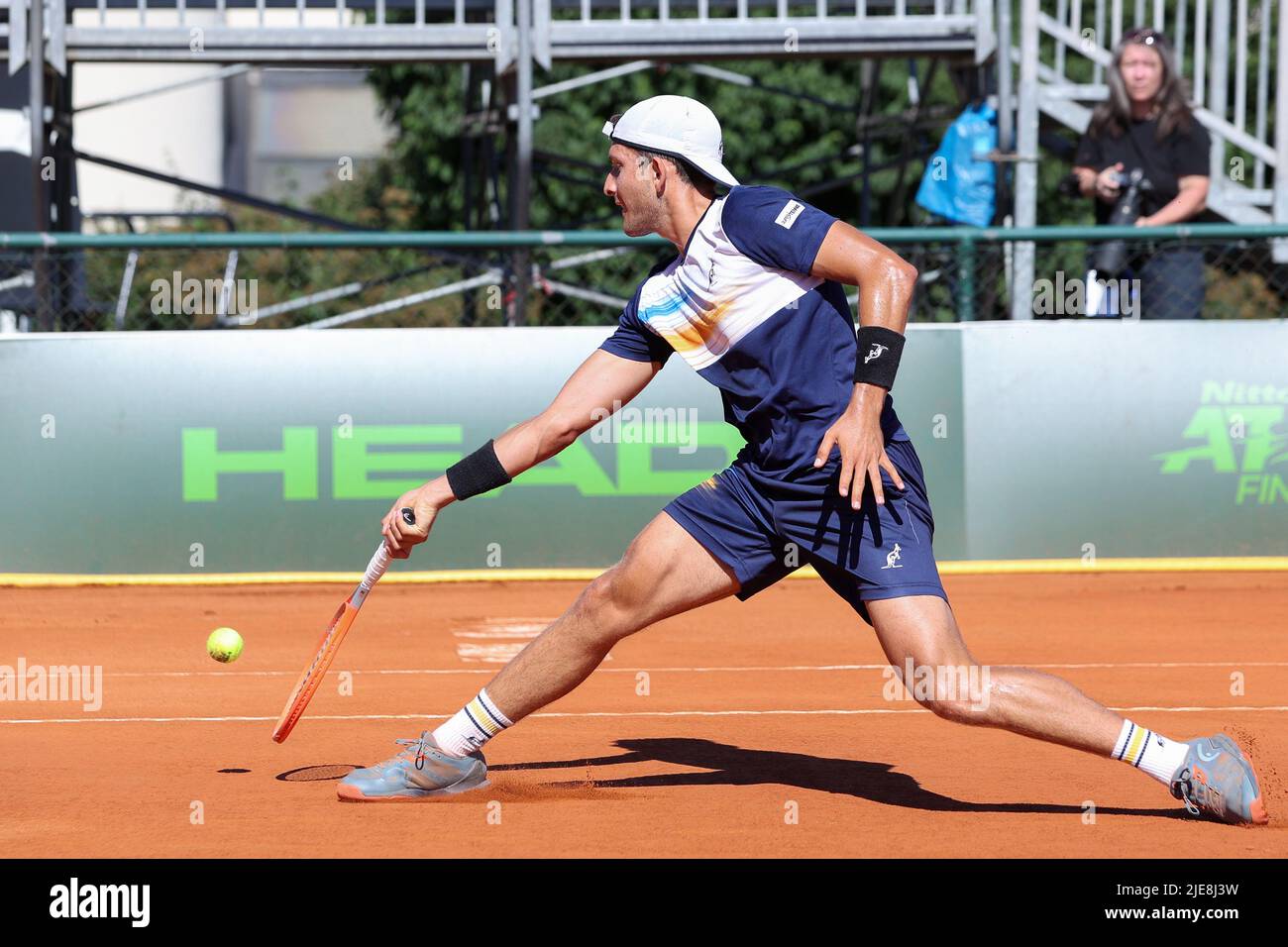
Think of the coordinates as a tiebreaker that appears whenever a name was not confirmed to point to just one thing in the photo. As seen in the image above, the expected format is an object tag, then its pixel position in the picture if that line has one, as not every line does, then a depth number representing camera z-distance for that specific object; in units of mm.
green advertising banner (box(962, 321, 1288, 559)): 11336
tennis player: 5062
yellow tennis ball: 7215
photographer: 11430
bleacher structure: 12562
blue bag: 12875
